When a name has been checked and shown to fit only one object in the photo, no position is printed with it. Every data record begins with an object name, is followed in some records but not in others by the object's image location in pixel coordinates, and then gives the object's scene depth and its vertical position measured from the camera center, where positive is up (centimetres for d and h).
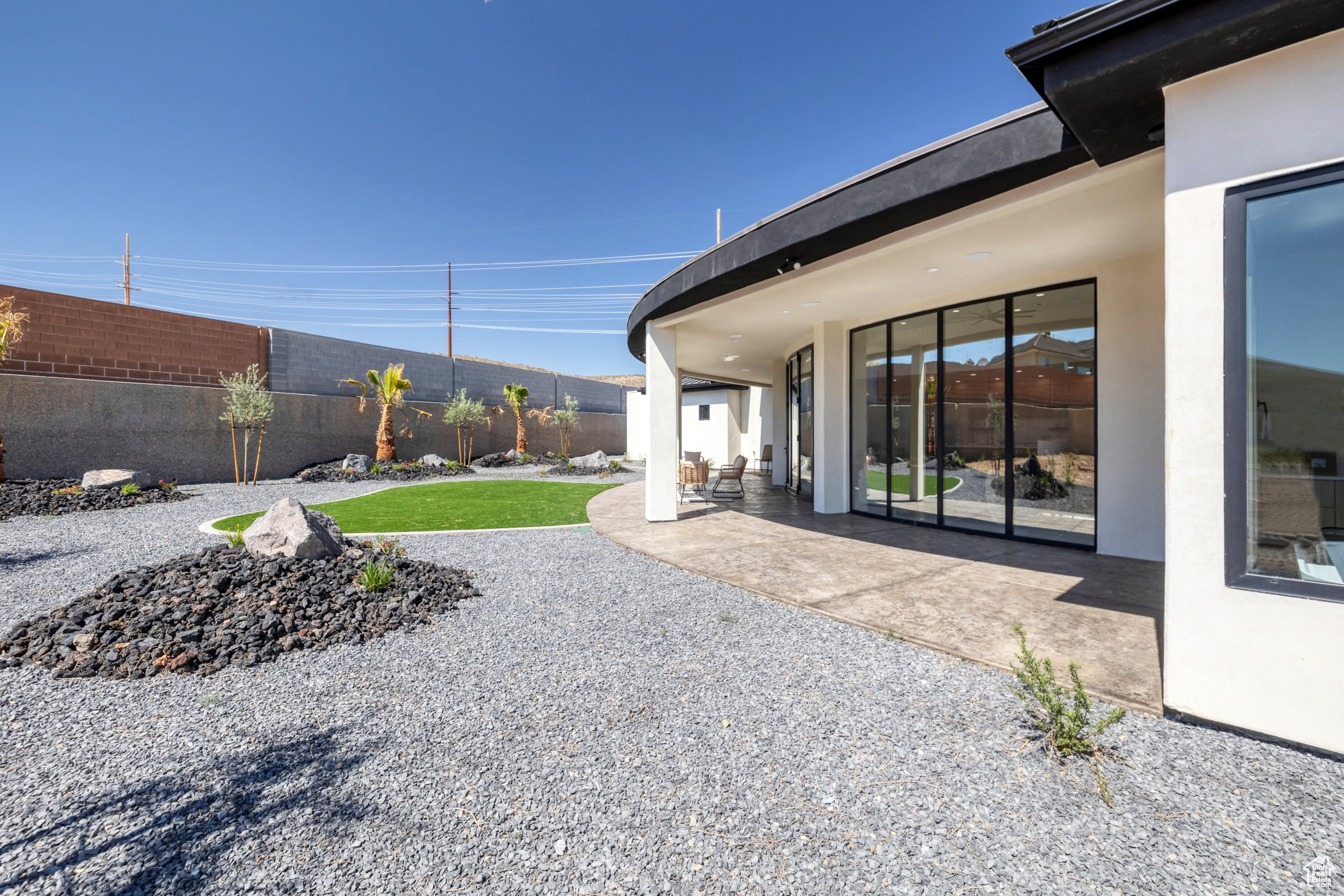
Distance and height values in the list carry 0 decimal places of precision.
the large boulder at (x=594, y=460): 1891 -49
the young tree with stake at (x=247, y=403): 1201 +108
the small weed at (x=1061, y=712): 218 -124
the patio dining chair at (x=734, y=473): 1123 -58
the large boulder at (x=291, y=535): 459 -81
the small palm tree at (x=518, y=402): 2030 +185
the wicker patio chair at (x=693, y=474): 1160 -62
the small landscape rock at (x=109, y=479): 943 -58
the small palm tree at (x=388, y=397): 1577 +158
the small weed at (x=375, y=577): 420 -109
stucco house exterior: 223 +107
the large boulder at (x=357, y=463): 1478 -45
